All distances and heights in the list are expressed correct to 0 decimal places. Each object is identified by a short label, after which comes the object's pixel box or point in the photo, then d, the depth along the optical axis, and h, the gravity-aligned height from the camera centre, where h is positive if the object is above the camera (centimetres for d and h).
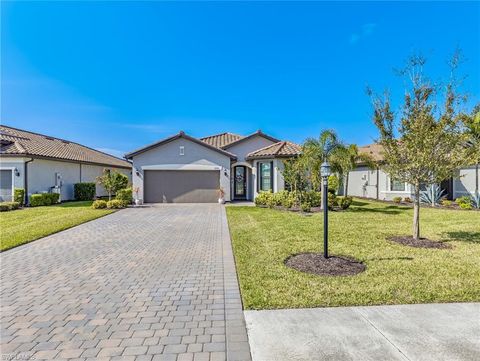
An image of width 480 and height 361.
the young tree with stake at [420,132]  761 +142
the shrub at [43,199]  1780 -128
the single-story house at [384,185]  1755 -27
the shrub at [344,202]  1588 -120
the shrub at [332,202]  1604 -122
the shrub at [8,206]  1582 -154
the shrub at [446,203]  1666 -130
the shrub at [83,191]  2277 -91
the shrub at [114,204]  1711 -149
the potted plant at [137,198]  1881 -128
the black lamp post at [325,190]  620 -21
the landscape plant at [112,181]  1834 -4
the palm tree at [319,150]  1531 +175
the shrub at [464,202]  1561 -119
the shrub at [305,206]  1505 -141
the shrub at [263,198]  1745 -111
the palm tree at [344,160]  1549 +127
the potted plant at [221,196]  1979 -115
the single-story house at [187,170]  2030 +79
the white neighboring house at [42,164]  1794 +124
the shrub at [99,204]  1672 -148
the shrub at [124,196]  1844 -106
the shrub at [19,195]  1755 -97
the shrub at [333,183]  1794 -11
